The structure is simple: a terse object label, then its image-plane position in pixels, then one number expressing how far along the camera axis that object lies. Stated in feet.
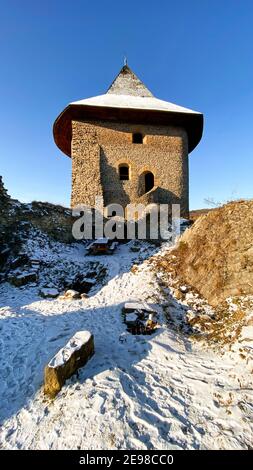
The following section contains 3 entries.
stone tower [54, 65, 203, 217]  54.95
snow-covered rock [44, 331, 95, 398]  14.42
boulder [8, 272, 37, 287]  33.83
